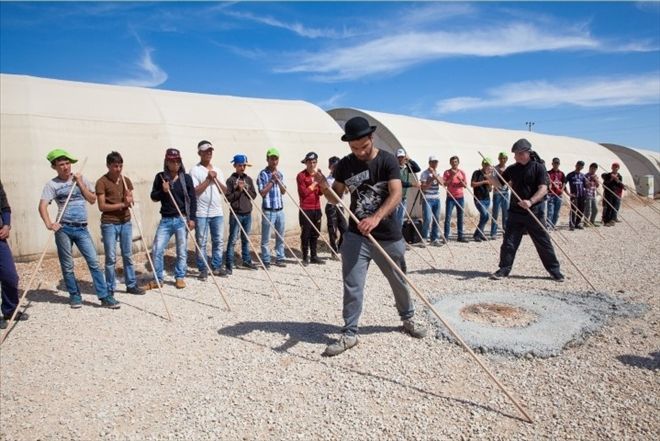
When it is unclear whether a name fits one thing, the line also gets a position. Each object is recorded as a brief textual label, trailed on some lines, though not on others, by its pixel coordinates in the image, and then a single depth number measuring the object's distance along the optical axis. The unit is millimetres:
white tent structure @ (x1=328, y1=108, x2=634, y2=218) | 14922
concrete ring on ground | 4398
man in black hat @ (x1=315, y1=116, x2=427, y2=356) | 4383
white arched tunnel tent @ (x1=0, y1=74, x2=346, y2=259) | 8492
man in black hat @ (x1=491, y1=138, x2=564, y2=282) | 7035
